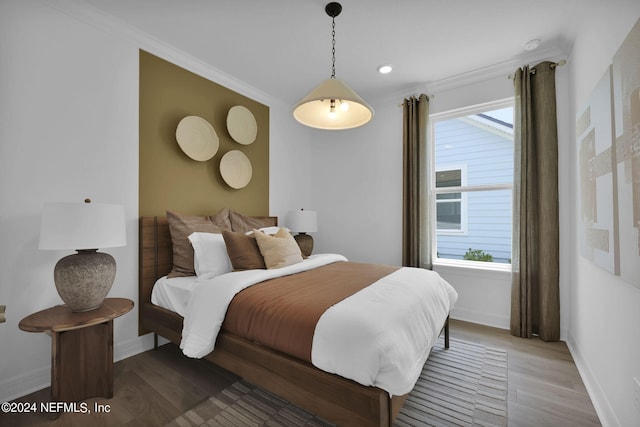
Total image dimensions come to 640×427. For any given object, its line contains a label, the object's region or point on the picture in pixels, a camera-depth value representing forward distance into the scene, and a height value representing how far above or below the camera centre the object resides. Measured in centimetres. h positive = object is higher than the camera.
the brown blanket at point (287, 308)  153 -52
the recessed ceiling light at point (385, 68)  310 +162
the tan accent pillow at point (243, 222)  319 -5
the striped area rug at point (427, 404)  166 -117
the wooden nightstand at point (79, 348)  168 -81
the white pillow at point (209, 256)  240 -33
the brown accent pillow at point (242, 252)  241 -30
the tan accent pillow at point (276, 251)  246 -29
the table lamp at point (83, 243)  169 -15
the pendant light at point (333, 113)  222 +82
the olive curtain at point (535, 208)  273 +9
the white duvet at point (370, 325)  131 -59
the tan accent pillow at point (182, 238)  254 -18
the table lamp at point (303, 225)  380 -10
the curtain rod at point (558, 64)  274 +146
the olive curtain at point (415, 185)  342 +38
